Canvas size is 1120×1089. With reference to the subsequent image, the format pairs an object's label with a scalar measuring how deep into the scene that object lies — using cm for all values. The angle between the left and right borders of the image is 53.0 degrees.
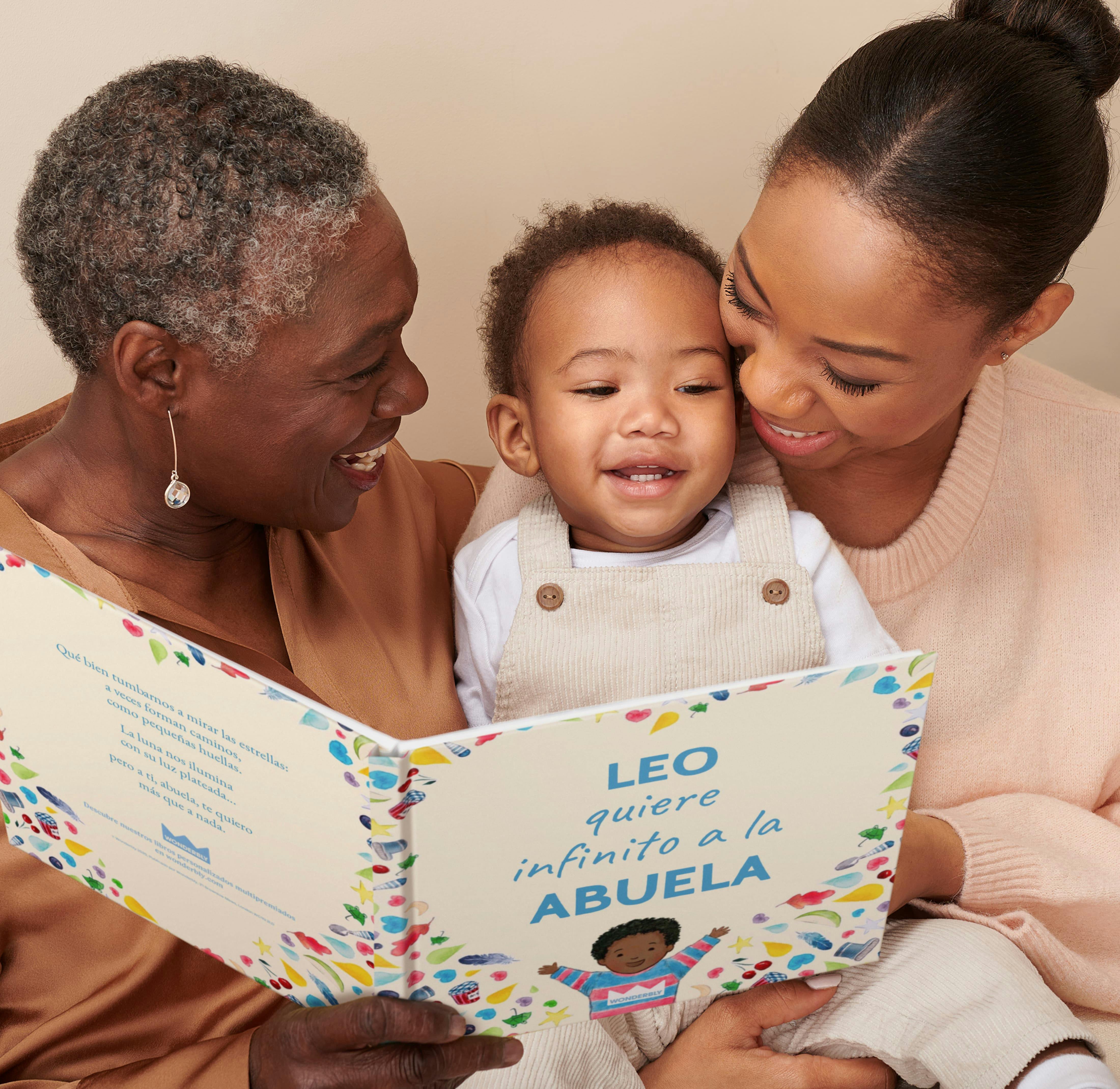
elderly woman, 125
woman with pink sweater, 130
